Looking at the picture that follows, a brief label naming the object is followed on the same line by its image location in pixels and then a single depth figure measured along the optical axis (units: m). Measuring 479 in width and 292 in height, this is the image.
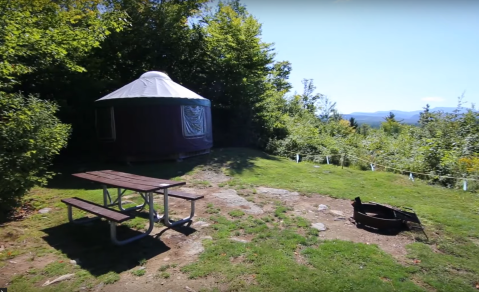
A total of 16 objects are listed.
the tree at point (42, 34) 3.85
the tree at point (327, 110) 19.88
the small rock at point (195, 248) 2.68
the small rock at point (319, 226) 3.30
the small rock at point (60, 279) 2.17
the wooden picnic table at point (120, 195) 2.77
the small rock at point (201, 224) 3.34
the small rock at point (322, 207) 4.04
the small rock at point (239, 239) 2.92
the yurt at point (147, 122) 7.18
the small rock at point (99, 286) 2.08
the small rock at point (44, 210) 3.81
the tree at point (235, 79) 10.85
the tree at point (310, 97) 21.20
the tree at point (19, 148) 3.22
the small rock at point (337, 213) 3.83
